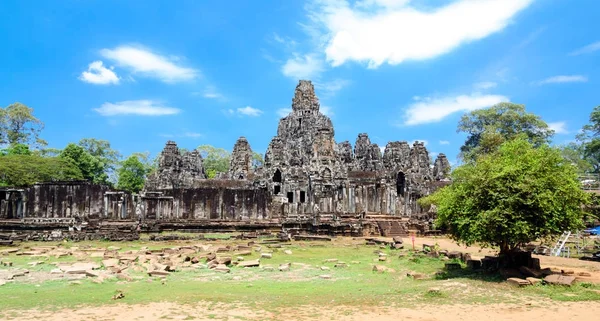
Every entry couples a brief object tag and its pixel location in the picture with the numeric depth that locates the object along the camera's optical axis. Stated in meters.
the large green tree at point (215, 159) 79.31
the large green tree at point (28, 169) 43.25
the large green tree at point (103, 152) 66.62
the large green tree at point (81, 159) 53.41
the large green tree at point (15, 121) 55.06
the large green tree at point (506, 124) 52.97
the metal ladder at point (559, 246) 19.60
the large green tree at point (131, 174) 63.97
